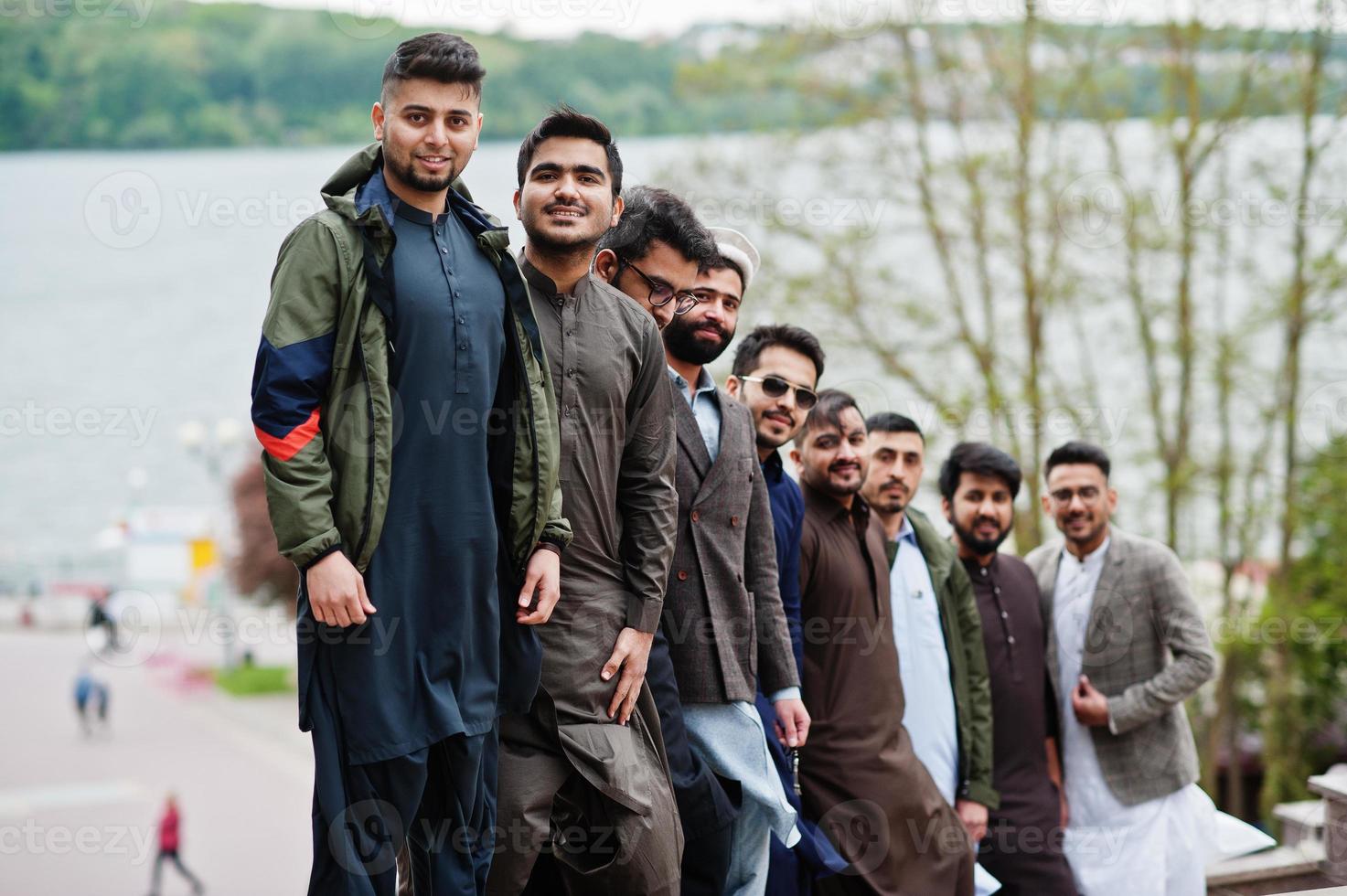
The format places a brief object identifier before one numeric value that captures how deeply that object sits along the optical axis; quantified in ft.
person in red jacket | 37.96
